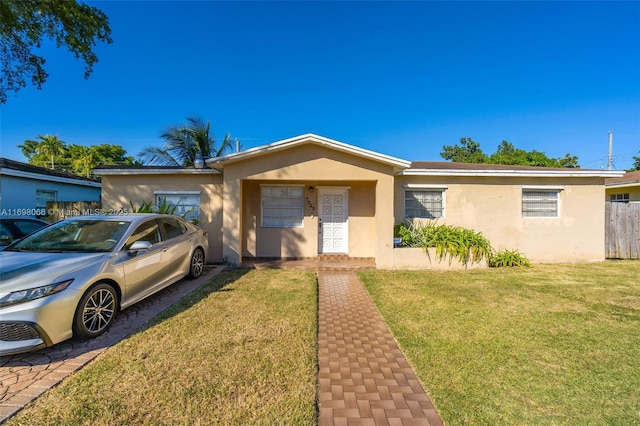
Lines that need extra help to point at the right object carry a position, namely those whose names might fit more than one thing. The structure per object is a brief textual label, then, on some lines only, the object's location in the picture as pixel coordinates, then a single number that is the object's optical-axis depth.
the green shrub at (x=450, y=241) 8.13
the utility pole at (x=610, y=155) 23.94
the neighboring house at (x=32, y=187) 9.95
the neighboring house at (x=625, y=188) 13.28
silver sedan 3.12
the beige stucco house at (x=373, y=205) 8.96
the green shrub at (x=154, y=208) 8.27
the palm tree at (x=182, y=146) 17.17
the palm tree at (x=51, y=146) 25.22
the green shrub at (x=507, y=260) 8.69
